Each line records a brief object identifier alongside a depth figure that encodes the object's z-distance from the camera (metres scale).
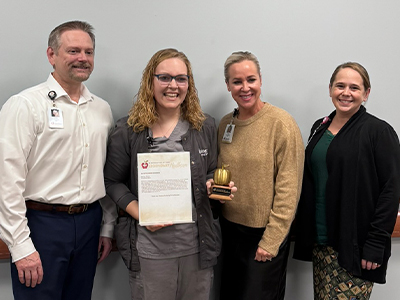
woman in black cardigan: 1.69
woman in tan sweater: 1.68
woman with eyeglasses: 1.64
